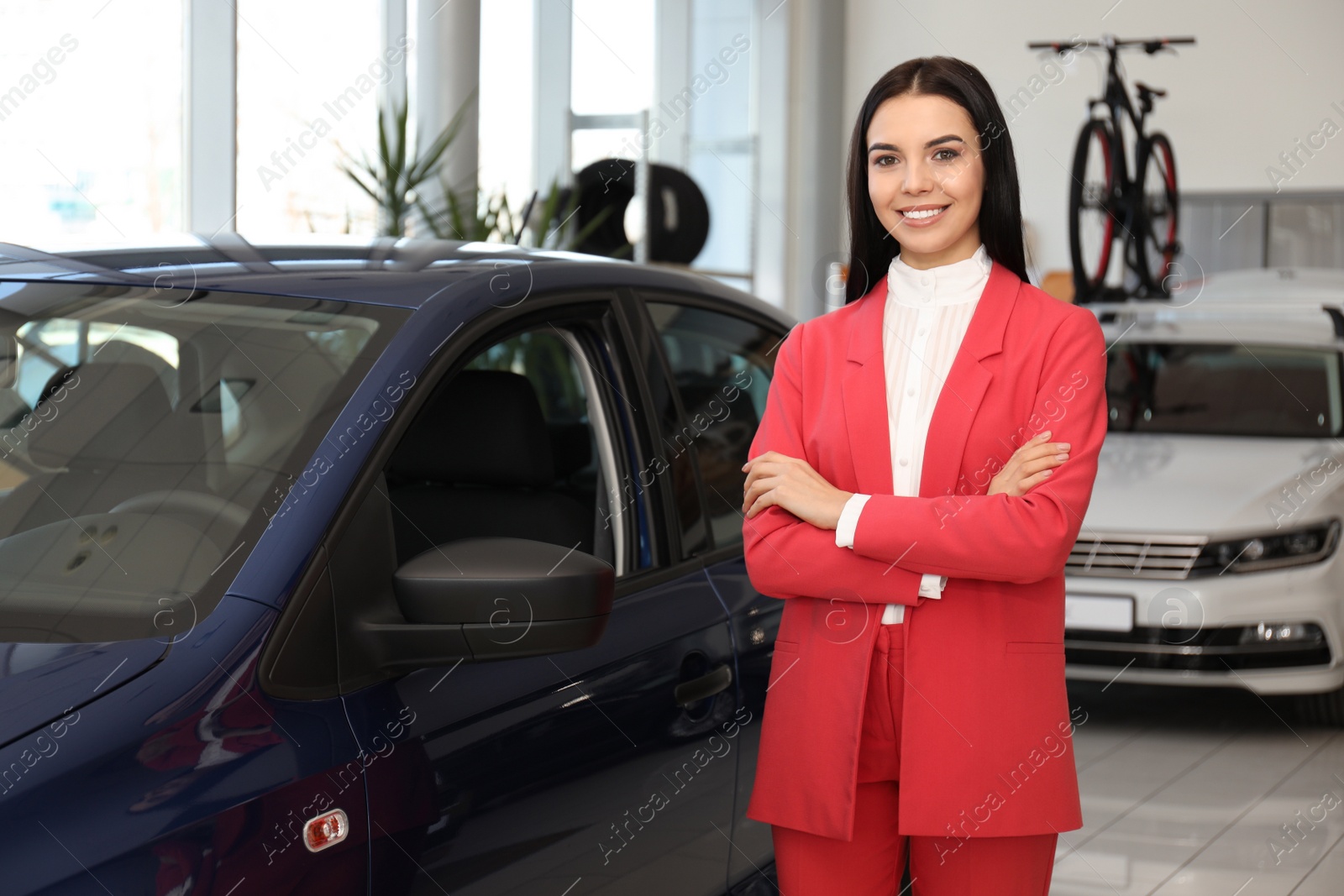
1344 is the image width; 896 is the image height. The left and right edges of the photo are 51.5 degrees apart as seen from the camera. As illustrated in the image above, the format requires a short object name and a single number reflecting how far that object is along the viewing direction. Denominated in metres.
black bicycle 6.98
